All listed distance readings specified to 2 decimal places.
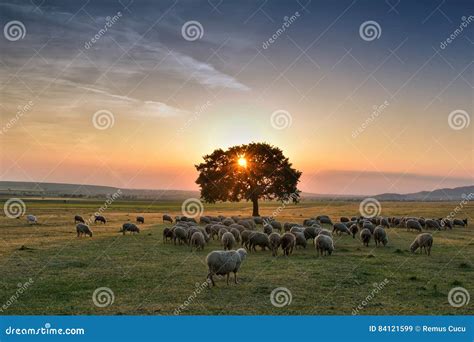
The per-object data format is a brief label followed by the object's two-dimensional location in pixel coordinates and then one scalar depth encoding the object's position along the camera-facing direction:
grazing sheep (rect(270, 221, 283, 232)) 39.33
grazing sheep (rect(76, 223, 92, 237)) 36.06
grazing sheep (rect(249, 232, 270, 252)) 27.30
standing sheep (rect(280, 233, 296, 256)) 25.66
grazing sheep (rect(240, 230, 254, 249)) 28.39
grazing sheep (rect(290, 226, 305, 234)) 30.56
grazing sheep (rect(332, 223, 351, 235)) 37.25
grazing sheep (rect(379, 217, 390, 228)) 44.85
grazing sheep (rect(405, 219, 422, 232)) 42.12
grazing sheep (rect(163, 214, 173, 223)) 54.48
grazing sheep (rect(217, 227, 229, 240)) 31.91
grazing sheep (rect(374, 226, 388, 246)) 30.48
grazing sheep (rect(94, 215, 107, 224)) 51.70
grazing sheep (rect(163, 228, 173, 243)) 32.81
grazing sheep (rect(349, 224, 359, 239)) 37.41
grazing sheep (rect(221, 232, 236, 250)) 26.09
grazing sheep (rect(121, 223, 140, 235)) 38.31
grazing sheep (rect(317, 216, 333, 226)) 49.16
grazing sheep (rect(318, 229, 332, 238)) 28.96
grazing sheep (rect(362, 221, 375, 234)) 34.62
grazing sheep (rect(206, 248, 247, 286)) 17.08
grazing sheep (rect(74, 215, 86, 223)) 50.54
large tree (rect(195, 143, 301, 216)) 64.88
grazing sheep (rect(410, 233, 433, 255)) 26.66
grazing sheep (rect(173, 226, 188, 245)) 30.95
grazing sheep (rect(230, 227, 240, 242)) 31.11
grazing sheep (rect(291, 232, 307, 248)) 27.78
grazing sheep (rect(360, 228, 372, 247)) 30.44
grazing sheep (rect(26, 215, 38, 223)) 48.73
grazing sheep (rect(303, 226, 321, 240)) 31.45
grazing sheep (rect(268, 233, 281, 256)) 25.84
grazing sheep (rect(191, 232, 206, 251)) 27.75
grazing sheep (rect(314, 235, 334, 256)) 25.62
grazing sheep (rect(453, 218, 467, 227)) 50.19
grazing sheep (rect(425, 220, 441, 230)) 45.08
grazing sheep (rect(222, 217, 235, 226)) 38.72
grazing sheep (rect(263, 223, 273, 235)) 32.84
